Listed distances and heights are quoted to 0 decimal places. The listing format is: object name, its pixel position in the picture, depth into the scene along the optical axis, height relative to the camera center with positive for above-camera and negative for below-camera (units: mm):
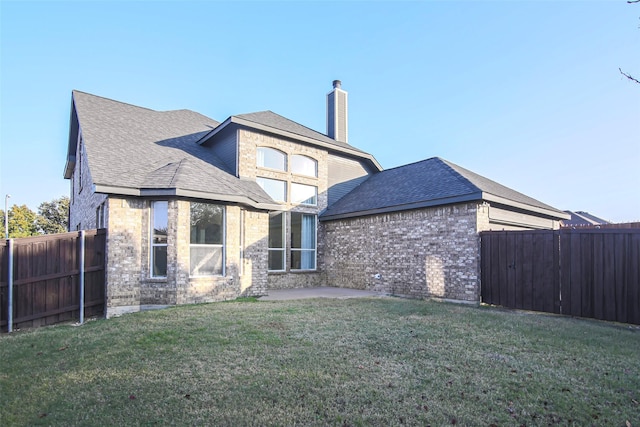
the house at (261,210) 8742 +469
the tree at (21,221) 30344 +398
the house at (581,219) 26194 +435
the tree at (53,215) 31812 +982
